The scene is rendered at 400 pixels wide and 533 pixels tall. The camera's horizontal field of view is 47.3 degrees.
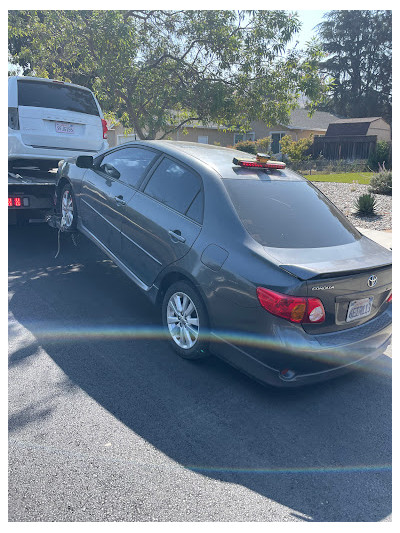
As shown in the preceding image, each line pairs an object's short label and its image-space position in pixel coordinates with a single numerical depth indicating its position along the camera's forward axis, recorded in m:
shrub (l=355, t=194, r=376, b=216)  12.46
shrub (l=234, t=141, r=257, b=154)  29.12
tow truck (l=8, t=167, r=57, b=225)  6.59
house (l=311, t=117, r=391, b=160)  30.57
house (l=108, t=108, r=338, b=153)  30.17
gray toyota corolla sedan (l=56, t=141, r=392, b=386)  3.34
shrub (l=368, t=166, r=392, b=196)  15.90
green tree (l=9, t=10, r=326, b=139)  10.53
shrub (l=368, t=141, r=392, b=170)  26.66
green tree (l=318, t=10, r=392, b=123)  49.06
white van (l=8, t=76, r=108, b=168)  7.25
